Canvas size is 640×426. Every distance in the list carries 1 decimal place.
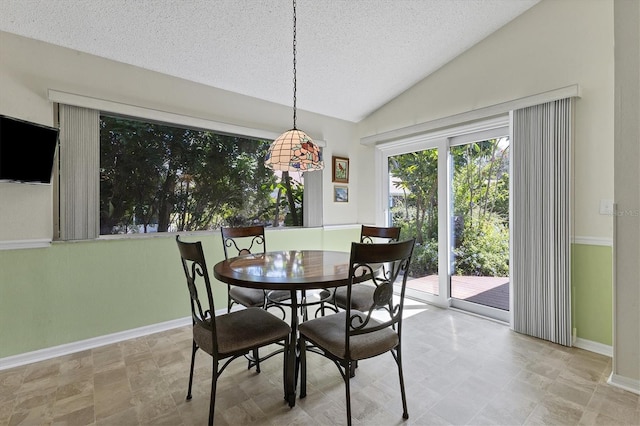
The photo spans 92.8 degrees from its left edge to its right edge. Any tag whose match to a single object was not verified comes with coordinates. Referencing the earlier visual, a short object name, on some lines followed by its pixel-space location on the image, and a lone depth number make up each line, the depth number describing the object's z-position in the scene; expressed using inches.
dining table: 61.9
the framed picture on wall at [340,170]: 165.9
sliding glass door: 122.2
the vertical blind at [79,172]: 96.4
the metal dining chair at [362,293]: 87.8
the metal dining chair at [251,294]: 89.0
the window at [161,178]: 98.3
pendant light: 83.3
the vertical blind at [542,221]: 98.7
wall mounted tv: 83.1
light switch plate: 92.2
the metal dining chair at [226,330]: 62.4
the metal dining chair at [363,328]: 59.8
